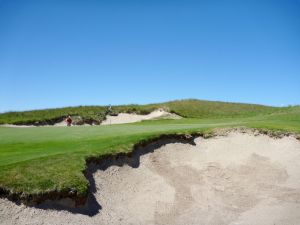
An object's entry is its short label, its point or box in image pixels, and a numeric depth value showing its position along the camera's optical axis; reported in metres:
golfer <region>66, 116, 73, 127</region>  22.12
